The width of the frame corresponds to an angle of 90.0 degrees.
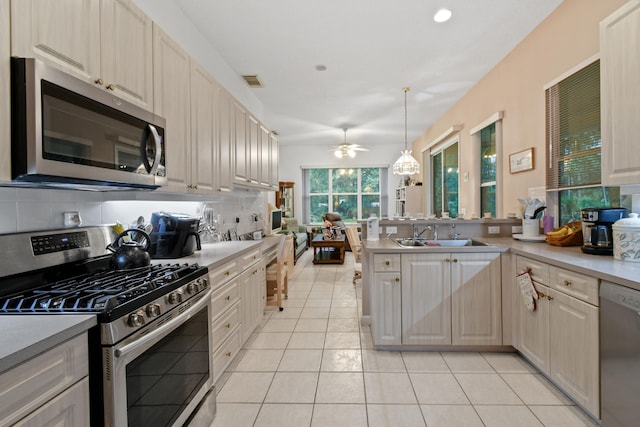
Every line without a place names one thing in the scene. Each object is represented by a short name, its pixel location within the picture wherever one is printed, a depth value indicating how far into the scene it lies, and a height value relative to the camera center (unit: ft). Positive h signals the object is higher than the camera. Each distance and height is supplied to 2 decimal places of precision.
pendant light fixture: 17.13 +2.53
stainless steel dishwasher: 4.69 -2.24
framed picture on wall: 10.46 +1.74
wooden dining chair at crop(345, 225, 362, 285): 15.76 -1.60
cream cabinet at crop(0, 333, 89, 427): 2.61 -1.59
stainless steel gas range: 3.60 -1.33
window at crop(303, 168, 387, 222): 29.01 +1.89
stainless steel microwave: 3.63 +1.09
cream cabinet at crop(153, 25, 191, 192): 6.47 +2.42
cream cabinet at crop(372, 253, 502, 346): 8.52 -2.38
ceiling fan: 22.13 +4.40
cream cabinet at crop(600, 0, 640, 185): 5.60 +2.15
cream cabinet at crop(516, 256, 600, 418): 5.61 -2.43
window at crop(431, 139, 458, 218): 18.71 +2.08
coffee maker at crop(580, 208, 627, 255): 6.72 -0.37
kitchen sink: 10.07 -0.97
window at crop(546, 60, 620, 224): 8.00 +1.82
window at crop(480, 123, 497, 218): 13.69 +1.88
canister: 5.92 -0.51
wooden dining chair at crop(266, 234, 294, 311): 12.07 -2.44
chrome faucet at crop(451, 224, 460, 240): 10.57 -0.69
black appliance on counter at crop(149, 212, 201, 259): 7.17 -0.53
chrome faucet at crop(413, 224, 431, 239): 10.61 -0.64
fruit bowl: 8.06 -0.63
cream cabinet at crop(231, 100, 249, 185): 10.25 +2.31
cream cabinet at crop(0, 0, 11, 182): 3.49 +1.34
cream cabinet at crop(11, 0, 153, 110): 3.83 +2.49
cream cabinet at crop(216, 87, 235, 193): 9.15 +2.07
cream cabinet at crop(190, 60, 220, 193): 7.79 +2.19
